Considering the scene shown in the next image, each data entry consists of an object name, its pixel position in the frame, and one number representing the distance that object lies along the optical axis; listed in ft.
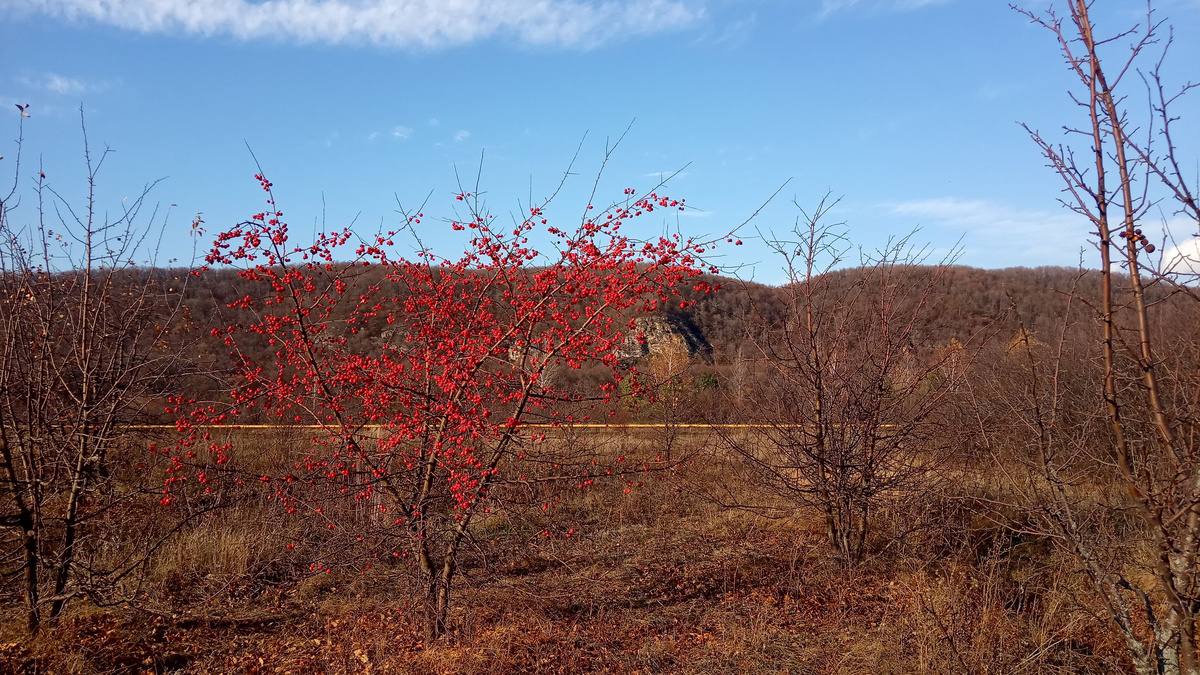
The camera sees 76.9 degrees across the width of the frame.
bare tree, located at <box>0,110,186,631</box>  16.40
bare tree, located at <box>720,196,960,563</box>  21.47
